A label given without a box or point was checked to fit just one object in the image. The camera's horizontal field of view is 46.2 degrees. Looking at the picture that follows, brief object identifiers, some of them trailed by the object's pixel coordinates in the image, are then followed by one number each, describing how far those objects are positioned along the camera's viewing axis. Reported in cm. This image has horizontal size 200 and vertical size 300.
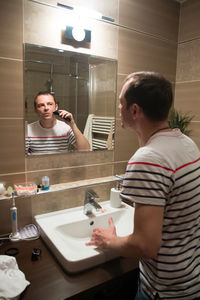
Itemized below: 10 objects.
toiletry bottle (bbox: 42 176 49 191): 153
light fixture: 153
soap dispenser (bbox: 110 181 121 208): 169
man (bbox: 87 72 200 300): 75
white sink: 111
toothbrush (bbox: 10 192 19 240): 134
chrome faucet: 152
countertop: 98
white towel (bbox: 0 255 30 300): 90
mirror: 145
